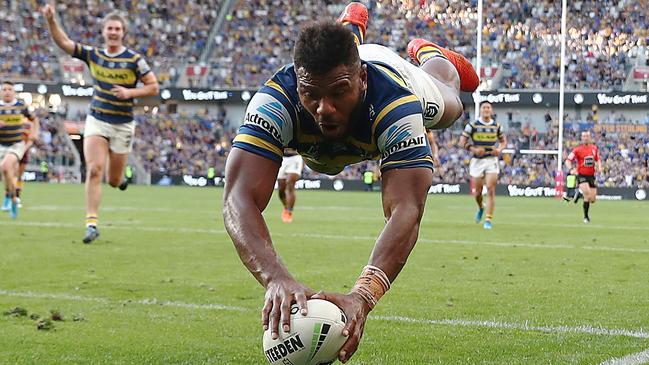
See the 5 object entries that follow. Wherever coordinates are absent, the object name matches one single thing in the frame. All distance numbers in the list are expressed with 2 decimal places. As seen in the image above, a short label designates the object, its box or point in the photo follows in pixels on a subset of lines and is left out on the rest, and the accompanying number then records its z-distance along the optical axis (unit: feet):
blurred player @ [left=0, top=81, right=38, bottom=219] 52.75
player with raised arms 35.63
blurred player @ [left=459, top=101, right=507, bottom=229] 56.24
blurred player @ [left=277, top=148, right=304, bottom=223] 53.31
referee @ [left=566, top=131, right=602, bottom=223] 66.74
